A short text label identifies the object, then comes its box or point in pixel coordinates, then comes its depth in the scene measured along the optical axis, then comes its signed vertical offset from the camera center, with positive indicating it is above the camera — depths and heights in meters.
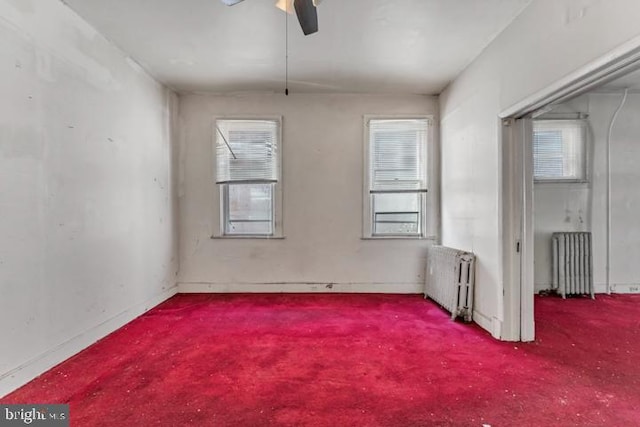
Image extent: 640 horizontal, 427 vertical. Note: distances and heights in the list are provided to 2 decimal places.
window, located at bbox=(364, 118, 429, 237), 4.30 +0.67
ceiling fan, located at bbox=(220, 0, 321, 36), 1.81 +1.21
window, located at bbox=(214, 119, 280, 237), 4.28 +0.66
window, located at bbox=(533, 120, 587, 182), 4.30 +0.84
